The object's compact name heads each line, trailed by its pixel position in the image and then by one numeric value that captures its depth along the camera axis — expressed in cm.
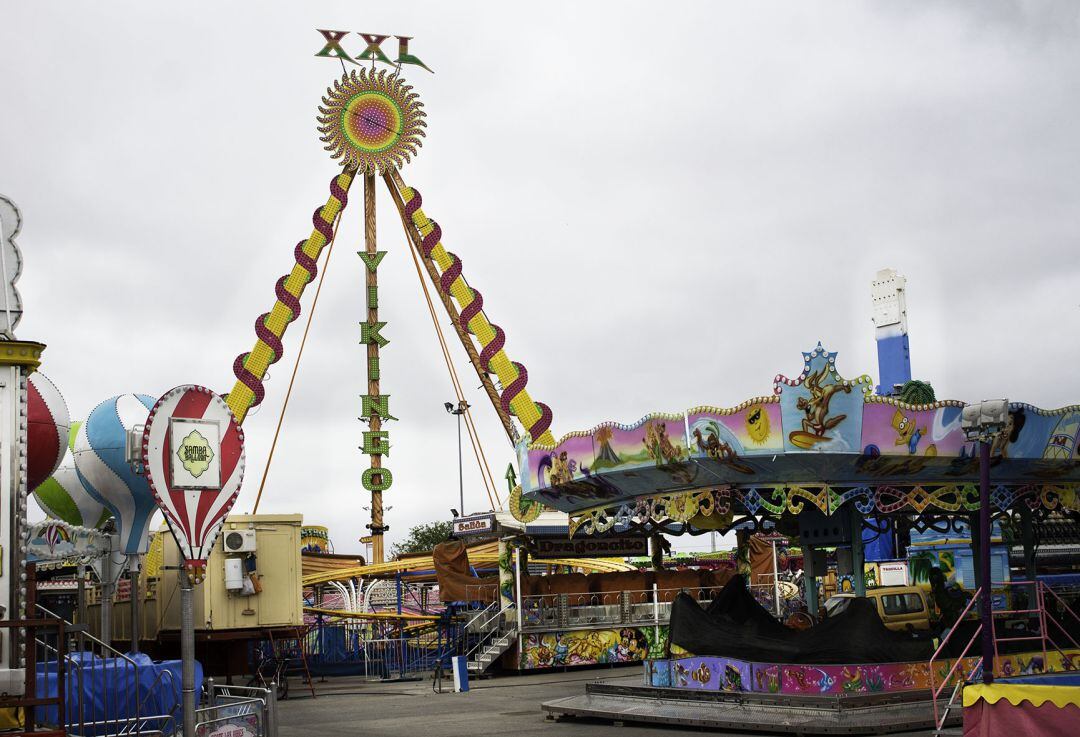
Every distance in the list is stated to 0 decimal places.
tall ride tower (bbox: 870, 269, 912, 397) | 4488
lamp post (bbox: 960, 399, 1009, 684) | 1325
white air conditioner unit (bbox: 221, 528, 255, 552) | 2588
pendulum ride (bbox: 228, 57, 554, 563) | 4653
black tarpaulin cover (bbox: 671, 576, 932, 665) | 1903
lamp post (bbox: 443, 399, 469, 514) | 5095
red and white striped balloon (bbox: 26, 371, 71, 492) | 1427
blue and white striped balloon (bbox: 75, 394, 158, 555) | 2325
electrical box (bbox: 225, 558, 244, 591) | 2619
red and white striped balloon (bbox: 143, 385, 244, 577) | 1081
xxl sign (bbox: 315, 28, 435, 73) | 4859
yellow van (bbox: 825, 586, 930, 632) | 2691
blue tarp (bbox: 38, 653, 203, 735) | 1324
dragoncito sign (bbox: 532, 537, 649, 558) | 3216
